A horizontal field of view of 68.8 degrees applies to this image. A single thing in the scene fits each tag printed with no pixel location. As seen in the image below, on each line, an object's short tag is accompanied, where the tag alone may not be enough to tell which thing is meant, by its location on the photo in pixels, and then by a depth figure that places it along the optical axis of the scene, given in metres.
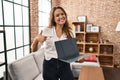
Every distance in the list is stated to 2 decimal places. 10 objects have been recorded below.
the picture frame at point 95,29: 3.27
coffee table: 1.62
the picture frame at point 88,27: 3.29
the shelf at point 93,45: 3.22
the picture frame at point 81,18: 3.35
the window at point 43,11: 2.74
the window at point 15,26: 1.66
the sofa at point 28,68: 1.32
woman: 0.95
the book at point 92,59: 2.47
